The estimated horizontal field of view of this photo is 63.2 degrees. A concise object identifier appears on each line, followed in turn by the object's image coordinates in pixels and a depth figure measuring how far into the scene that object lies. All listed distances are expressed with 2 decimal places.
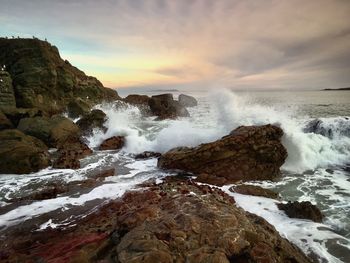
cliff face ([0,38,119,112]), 26.70
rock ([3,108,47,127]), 19.55
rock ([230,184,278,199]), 9.26
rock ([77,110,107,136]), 20.42
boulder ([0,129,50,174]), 12.05
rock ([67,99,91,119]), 27.86
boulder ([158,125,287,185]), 11.33
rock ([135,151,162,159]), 14.62
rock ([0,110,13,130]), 17.92
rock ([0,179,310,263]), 4.46
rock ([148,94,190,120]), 36.95
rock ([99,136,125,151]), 17.19
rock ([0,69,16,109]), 23.06
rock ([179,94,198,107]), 50.80
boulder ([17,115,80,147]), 16.94
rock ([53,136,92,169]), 12.84
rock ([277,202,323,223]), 7.50
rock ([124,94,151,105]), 45.67
